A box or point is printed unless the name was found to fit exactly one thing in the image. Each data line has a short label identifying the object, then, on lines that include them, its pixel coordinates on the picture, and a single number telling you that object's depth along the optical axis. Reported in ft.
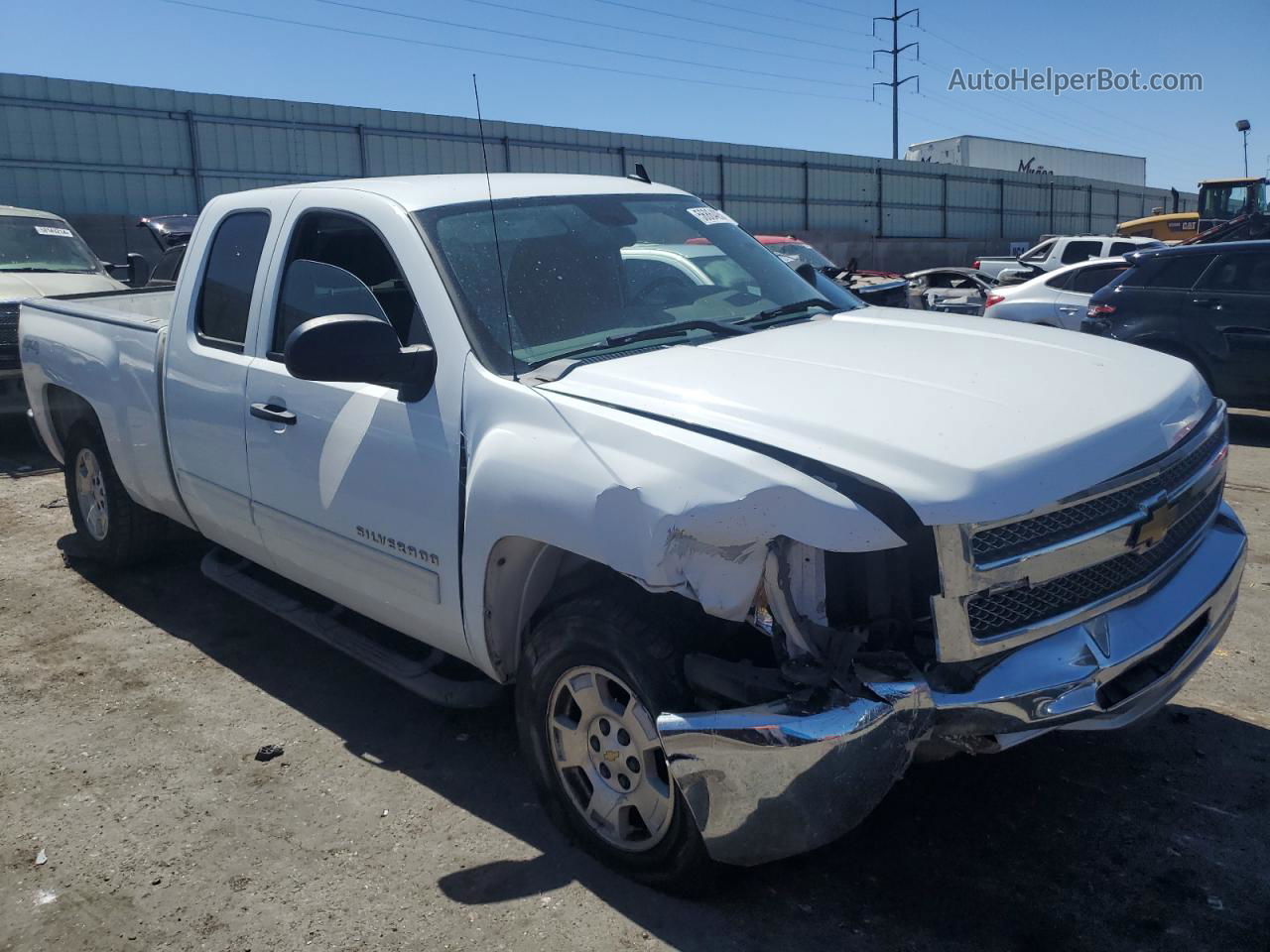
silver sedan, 39.32
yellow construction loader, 91.61
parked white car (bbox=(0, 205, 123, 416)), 29.91
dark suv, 29.89
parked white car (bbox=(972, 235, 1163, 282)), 68.90
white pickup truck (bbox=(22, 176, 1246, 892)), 8.27
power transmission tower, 170.40
